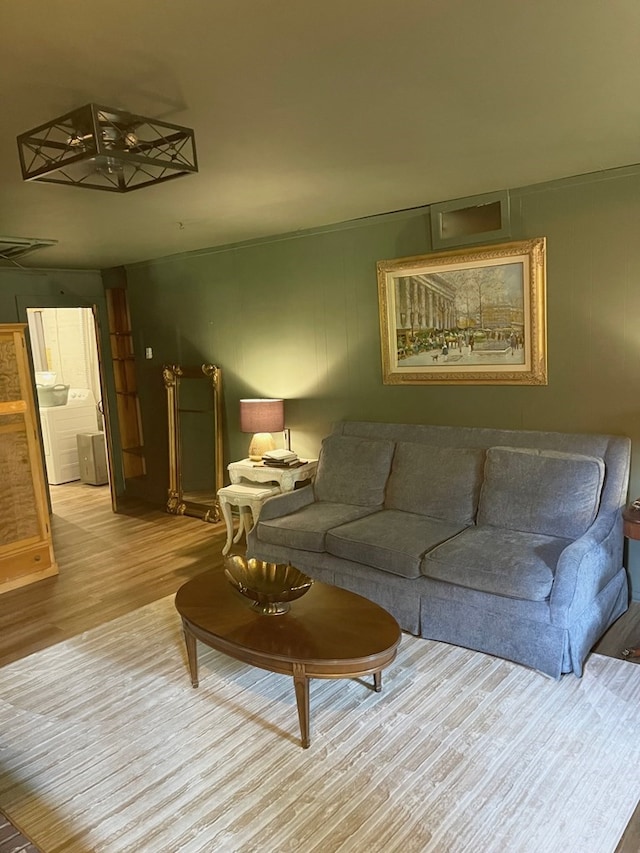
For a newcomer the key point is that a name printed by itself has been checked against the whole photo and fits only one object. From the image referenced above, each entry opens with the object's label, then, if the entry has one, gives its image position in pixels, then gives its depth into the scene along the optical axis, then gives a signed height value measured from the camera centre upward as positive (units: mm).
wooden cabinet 4211 -763
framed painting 3643 +186
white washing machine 7270 -746
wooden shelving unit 6305 -185
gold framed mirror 5652 -764
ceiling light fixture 2025 +820
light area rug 1983 -1542
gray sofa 2822 -1036
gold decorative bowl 2615 -1013
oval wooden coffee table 2293 -1129
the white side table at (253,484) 4453 -965
